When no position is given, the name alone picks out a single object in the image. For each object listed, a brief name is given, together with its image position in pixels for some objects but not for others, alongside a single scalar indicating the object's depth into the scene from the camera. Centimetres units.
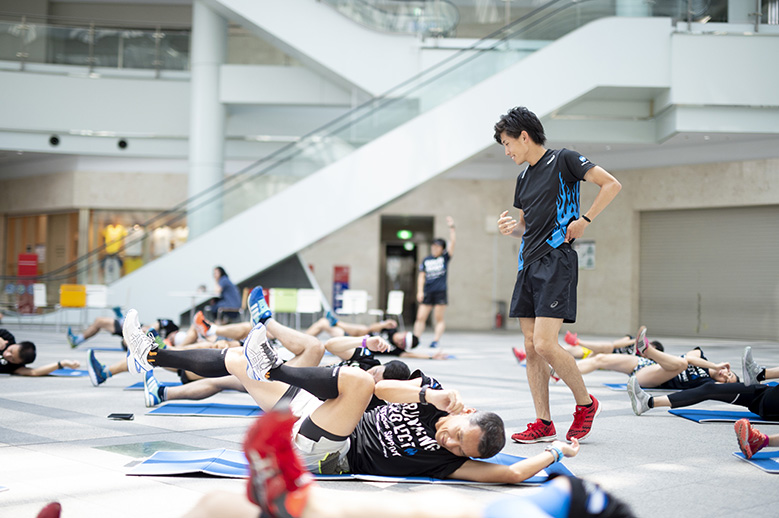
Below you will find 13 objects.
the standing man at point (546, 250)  418
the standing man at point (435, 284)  1205
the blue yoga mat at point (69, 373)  733
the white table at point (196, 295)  1356
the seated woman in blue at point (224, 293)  1293
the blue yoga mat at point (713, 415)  525
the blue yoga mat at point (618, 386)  727
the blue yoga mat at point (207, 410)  511
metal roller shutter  1694
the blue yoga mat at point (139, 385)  649
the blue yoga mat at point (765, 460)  363
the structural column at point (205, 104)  1698
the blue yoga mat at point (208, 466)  324
